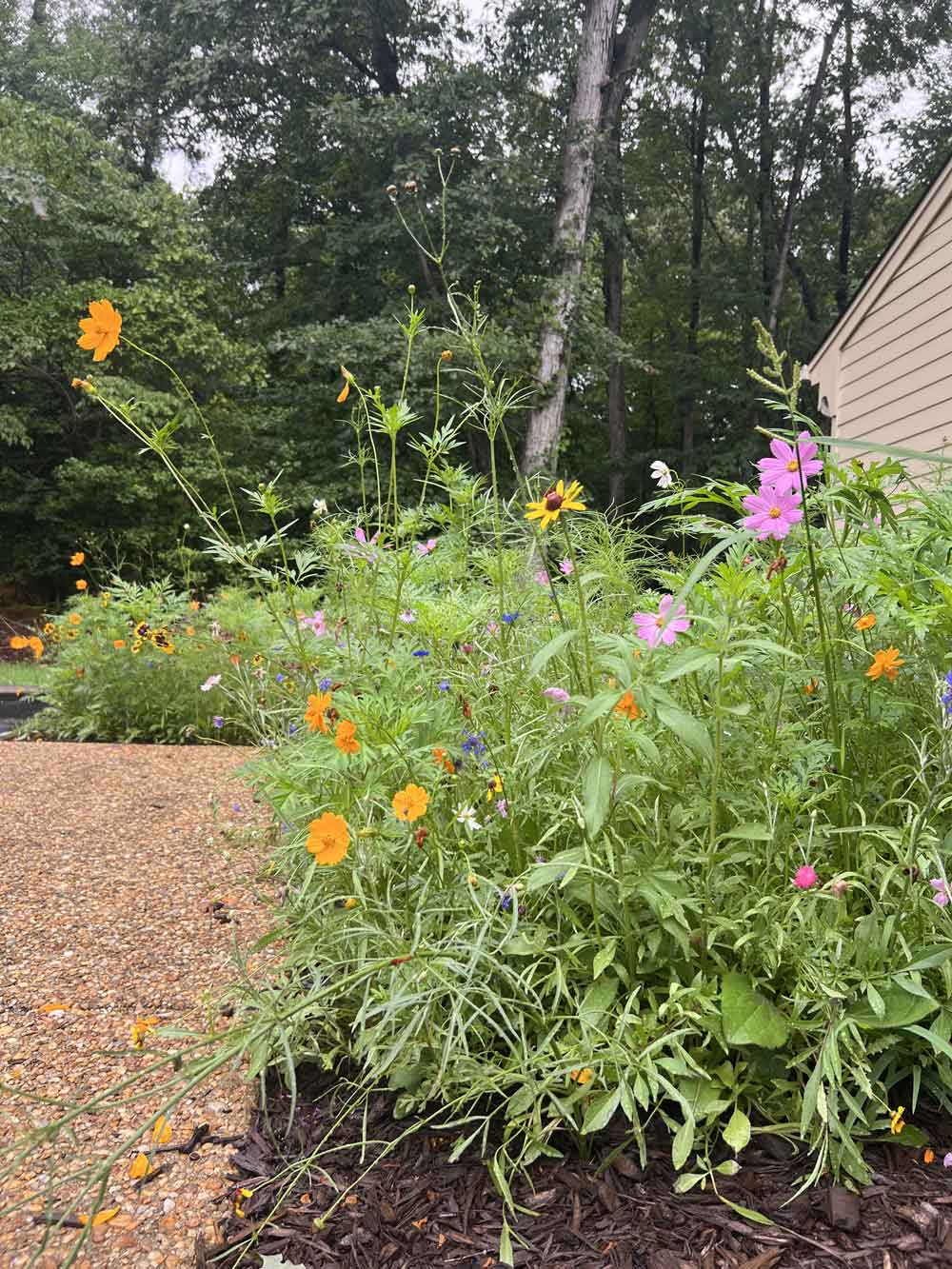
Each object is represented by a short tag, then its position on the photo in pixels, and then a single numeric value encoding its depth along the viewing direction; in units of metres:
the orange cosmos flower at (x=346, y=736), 1.21
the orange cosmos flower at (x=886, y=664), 1.19
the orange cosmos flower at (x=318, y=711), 1.35
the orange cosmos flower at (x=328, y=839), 1.11
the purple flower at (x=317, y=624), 2.43
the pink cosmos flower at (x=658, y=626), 1.09
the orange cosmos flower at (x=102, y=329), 1.41
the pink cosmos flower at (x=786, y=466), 1.15
